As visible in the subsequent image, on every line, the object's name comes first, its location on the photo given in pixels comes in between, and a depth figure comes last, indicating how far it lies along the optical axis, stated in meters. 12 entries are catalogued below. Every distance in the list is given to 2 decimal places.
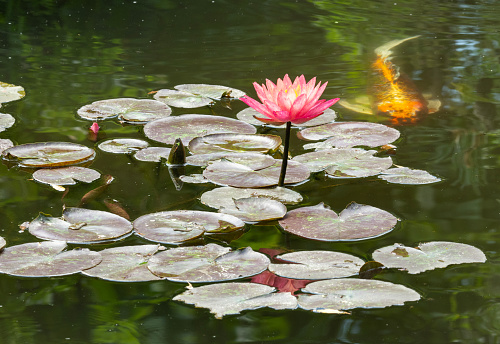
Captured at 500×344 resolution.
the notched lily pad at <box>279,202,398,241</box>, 4.06
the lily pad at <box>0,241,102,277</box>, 3.96
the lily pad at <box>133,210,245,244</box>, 4.05
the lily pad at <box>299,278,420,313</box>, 3.88
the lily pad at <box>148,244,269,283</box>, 3.94
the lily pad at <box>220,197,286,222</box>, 4.11
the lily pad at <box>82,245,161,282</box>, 3.95
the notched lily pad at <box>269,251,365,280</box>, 3.94
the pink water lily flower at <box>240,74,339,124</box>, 4.15
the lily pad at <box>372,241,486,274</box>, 3.98
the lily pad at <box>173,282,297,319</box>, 3.87
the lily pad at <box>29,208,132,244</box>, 4.04
